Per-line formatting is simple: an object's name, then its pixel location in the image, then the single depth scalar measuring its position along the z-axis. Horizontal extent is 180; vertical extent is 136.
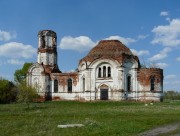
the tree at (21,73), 45.17
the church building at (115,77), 29.36
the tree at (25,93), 20.70
